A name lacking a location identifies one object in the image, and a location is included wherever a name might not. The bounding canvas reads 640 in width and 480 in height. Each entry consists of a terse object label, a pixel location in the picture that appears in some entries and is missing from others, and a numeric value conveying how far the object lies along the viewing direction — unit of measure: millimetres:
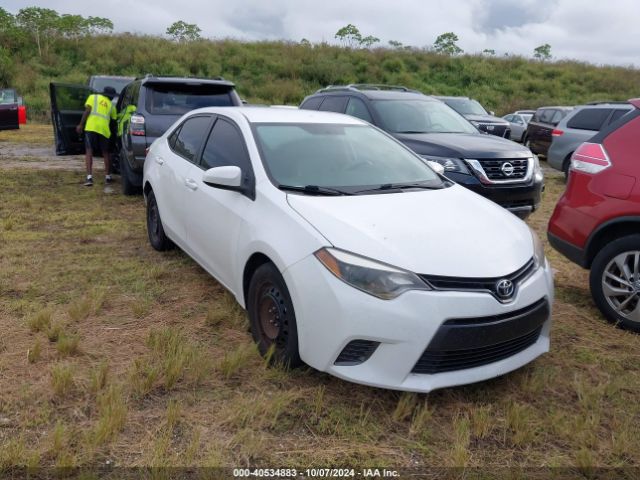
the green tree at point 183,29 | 37841
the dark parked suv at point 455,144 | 6223
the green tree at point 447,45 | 39531
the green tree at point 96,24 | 33812
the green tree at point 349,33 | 39656
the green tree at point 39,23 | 31922
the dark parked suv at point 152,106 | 7336
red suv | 3918
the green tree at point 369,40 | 39250
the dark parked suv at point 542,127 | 14992
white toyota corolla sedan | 2703
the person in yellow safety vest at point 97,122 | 8375
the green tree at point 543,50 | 48000
